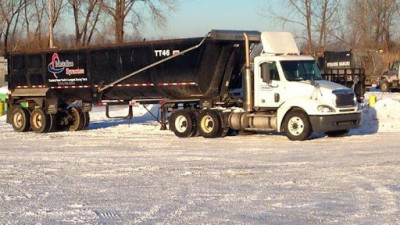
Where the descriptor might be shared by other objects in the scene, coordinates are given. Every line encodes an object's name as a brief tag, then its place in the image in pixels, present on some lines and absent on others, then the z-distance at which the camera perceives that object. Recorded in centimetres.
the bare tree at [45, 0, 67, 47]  6774
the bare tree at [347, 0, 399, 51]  7425
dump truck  2105
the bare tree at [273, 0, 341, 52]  6425
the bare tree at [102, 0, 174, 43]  5562
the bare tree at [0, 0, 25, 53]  7962
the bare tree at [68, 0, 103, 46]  6304
